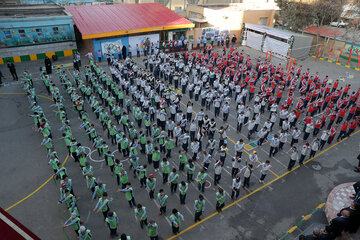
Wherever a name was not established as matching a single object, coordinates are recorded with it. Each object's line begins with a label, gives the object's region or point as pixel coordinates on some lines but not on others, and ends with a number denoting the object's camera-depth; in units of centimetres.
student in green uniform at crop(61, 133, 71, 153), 1379
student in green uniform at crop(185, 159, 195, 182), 1214
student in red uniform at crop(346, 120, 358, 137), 1678
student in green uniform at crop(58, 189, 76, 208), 1026
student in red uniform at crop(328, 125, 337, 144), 1572
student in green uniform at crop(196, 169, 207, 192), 1150
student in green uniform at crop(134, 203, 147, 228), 964
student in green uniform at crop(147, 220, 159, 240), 911
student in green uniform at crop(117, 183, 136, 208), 1074
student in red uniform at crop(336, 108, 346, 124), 1775
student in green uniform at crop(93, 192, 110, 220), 1011
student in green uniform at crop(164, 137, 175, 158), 1374
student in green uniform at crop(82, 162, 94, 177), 1149
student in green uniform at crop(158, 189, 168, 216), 1041
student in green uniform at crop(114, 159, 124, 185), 1151
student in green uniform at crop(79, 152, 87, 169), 1252
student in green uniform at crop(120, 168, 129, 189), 1120
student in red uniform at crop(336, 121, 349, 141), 1638
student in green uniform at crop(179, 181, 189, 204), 1100
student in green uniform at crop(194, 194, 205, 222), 1023
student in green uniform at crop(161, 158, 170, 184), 1206
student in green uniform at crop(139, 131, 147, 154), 1396
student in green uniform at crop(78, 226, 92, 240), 901
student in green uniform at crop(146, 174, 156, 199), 1111
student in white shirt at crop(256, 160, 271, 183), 1237
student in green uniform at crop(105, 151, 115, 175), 1264
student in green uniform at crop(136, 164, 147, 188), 1165
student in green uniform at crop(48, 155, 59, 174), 1211
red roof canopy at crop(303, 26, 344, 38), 3187
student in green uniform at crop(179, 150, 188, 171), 1264
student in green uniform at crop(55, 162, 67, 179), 1164
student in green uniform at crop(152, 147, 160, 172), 1280
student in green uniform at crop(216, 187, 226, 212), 1064
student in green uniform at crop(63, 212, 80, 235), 933
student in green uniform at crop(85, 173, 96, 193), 1117
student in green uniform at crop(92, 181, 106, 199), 1080
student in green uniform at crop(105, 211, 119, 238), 940
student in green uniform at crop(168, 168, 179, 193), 1148
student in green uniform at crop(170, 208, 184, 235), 950
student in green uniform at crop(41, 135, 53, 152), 1372
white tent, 3028
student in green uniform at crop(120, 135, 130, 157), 1373
